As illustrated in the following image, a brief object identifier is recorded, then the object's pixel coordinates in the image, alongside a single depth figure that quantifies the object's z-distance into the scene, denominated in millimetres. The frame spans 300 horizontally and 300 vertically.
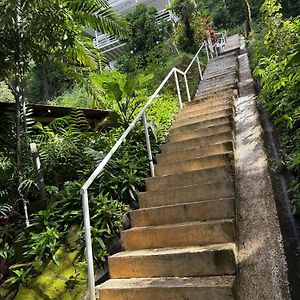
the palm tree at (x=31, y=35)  3941
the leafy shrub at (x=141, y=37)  14789
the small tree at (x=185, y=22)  12953
